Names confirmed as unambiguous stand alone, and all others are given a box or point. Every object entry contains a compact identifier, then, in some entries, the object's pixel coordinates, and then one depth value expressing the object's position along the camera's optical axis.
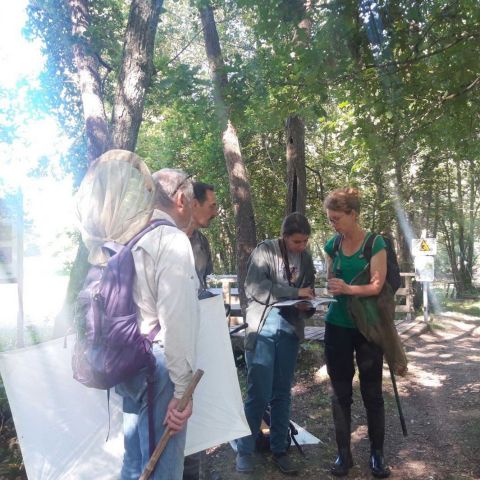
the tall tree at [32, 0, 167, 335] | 4.30
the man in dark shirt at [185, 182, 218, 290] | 2.90
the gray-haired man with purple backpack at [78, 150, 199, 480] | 1.79
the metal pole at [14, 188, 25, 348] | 4.45
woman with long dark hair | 3.31
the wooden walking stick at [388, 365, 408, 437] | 3.45
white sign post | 9.80
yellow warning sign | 9.82
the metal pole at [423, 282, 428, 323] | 9.82
